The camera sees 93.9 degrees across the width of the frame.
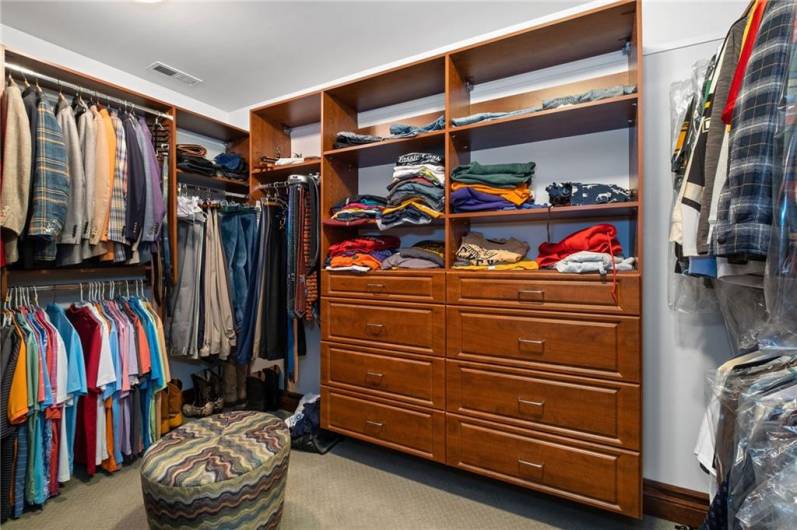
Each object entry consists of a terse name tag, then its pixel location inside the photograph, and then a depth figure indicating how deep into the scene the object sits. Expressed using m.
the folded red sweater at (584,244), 1.57
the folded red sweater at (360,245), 2.10
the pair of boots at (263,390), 2.73
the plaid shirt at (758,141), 0.82
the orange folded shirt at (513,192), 1.76
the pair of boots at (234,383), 2.80
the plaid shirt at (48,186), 1.61
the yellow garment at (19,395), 1.59
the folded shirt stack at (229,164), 2.71
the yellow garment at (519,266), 1.66
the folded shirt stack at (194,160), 2.44
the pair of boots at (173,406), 2.37
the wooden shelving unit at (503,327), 1.47
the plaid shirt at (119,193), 1.91
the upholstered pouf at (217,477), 1.26
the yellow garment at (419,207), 1.84
